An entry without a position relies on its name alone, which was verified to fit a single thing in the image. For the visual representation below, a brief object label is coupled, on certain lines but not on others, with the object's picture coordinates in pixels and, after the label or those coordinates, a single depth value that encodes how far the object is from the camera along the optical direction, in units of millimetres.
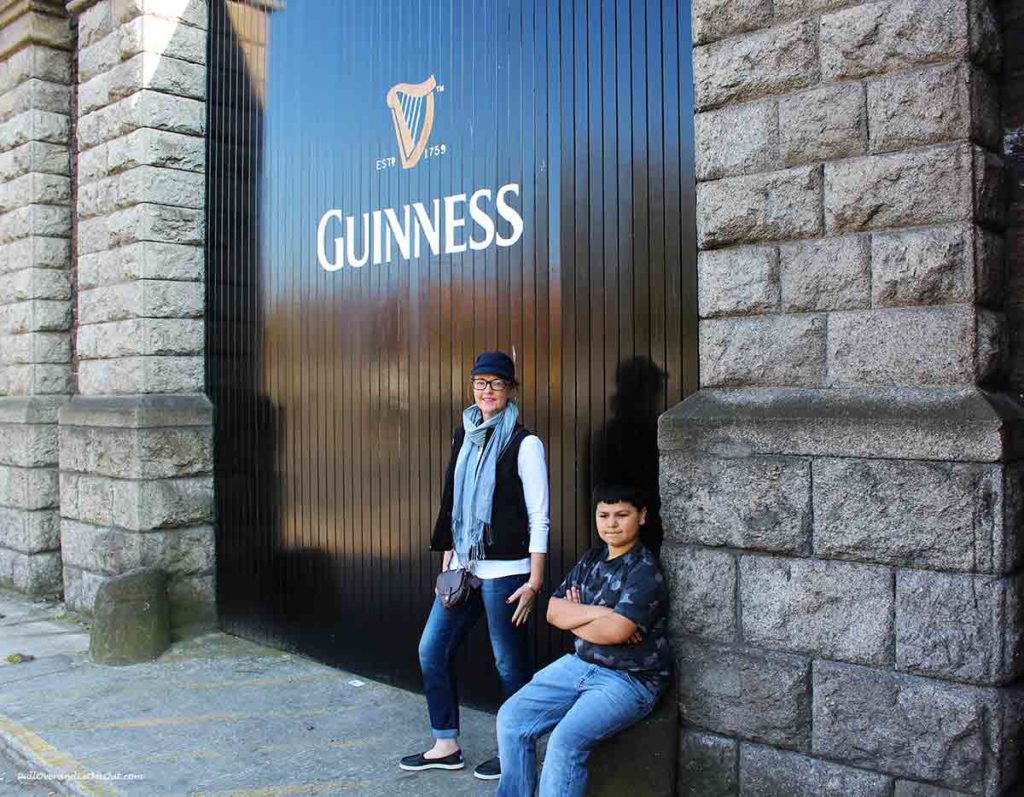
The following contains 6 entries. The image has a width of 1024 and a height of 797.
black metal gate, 5133
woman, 4844
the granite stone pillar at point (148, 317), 7953
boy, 3990
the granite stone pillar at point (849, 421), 3686
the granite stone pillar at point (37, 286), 9453
